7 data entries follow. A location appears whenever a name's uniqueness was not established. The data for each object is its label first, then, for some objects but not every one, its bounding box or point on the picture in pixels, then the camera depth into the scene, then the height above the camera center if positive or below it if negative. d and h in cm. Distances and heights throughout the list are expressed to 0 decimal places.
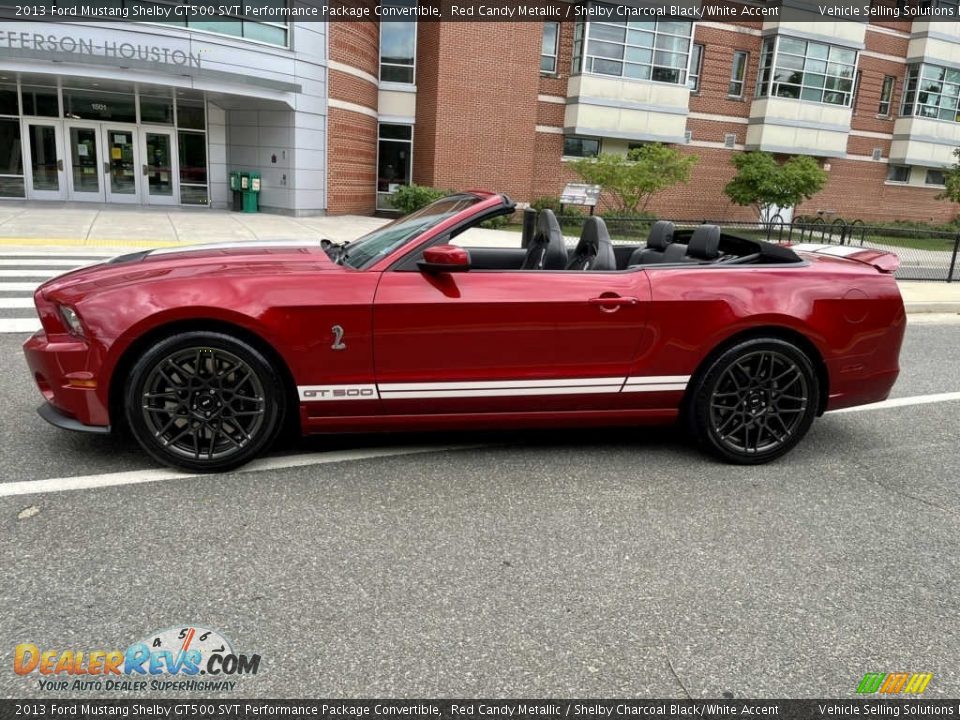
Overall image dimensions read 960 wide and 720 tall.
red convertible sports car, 375 -84
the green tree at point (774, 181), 2747 +72
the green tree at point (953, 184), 2858 +102
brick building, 2492 +338
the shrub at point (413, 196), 2259 -51
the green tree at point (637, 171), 2392 +67
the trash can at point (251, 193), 2298 -71
